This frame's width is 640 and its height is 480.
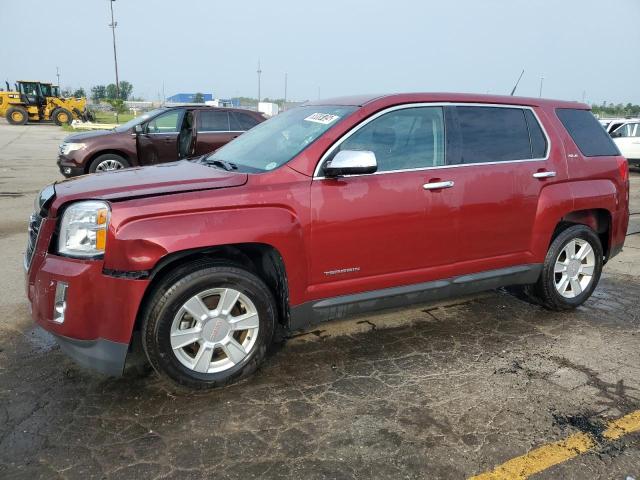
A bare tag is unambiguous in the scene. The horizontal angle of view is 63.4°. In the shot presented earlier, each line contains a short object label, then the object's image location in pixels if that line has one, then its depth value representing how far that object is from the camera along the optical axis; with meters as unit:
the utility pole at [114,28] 44.72
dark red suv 9.88
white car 16.61
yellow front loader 33.75
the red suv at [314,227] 2.83
